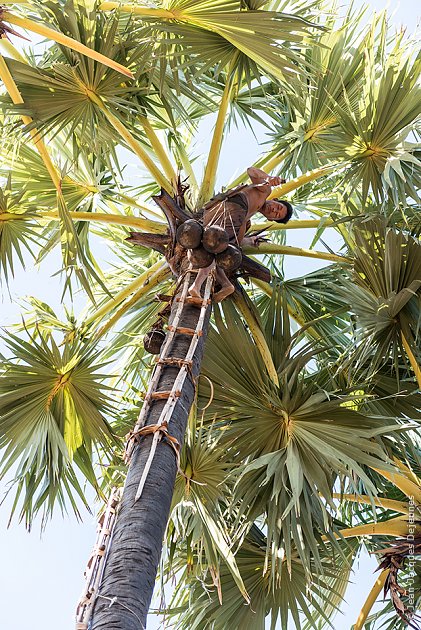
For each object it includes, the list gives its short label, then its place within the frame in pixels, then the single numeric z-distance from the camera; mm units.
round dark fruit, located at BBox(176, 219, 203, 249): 9906
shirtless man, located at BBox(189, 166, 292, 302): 10211
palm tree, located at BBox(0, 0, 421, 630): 10062
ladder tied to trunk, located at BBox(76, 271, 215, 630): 6200
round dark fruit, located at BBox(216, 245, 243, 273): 10113
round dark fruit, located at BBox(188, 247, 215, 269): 9977
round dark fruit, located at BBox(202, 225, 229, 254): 9891
